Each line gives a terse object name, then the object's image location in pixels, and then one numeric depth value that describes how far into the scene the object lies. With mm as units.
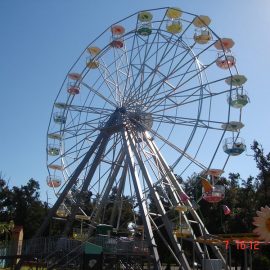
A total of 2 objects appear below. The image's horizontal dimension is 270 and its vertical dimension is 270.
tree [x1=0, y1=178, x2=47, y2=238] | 46336
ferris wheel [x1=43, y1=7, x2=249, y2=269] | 18168
